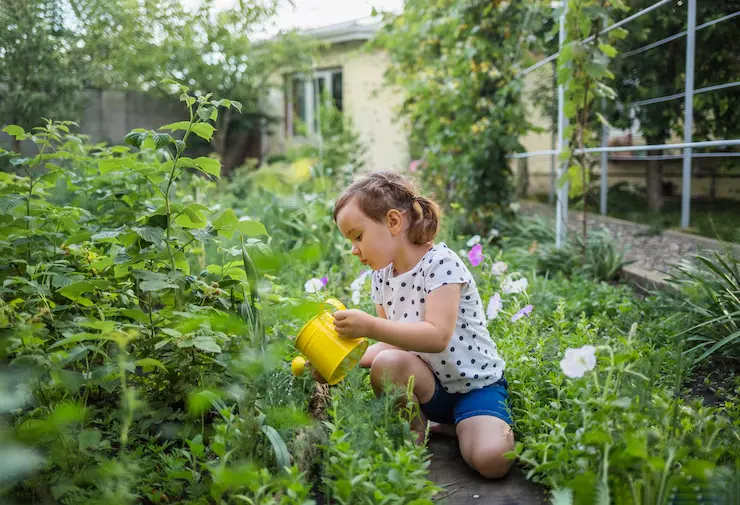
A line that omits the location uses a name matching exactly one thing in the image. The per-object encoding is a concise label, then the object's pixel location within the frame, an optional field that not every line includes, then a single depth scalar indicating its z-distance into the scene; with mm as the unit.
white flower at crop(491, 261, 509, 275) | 2873
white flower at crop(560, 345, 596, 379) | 1297
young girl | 1755
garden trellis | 4082
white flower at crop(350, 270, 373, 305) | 2606
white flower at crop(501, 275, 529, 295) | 2498
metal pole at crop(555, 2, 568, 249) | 4404
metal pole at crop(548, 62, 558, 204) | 8231
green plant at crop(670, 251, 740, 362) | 2359
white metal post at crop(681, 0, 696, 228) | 4086
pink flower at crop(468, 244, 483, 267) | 2912
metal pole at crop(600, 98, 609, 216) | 7259
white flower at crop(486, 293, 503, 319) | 2279
